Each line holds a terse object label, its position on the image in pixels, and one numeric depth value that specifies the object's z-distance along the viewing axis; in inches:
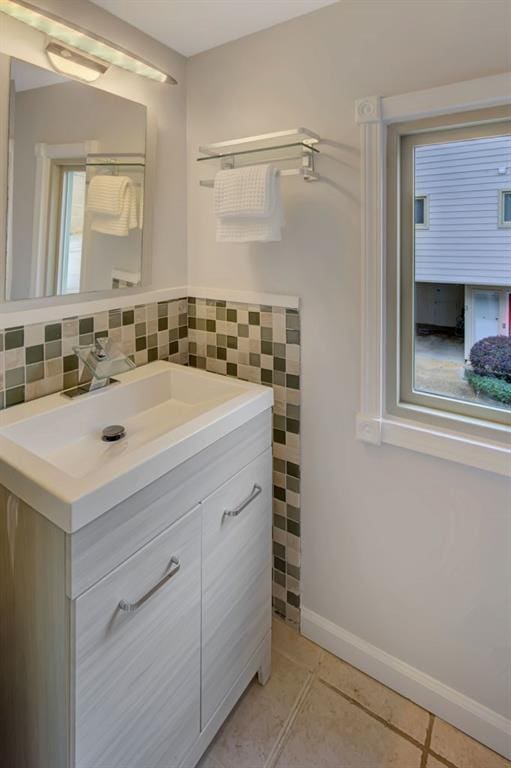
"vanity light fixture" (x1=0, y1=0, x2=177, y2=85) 47.5
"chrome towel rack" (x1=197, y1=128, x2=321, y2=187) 55.7
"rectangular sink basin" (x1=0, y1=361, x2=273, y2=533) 35.5
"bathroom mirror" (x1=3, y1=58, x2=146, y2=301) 49.5
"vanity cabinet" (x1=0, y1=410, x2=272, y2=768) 35.6
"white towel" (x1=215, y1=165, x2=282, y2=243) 56.1
